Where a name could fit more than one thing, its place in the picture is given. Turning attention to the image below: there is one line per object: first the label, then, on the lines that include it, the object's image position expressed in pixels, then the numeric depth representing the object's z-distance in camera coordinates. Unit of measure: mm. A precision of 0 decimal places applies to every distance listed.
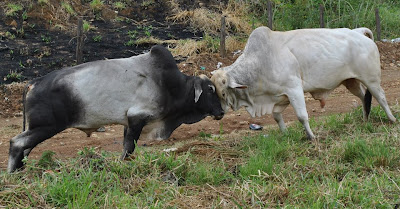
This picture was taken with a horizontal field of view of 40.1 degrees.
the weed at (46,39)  11250
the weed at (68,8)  12527
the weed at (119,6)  13373
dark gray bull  5352
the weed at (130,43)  11617
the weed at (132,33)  12059
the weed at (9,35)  11102
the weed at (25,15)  11841
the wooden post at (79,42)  9906
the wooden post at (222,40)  11047
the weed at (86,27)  11954
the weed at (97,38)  11602
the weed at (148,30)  12226
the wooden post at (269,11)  12164
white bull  6207
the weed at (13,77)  9516
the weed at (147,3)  13870
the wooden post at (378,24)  13034
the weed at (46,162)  4762
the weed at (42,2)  12182
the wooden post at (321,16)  12602
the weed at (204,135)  7155
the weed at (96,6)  13137
